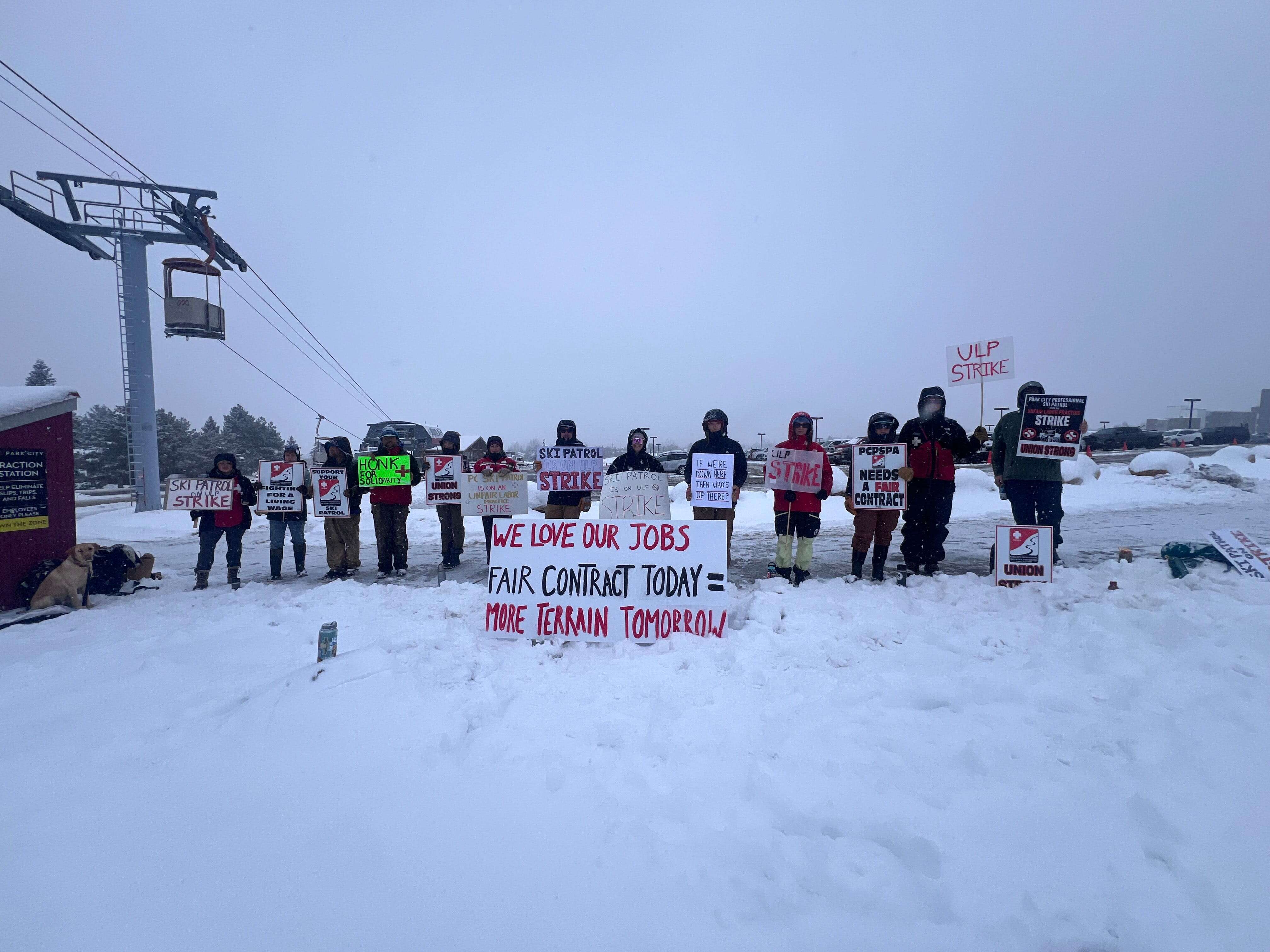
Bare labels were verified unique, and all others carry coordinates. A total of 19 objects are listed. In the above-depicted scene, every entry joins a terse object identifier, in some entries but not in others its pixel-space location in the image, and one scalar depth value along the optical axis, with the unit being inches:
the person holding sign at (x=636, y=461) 270.7
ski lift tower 657.0
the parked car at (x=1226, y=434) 1769.2
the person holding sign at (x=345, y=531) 303.9
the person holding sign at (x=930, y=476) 256.8
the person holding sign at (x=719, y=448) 268.2
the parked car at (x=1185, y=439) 1630.2
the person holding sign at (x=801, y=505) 248.5
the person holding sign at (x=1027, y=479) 245.0
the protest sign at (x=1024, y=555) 213.5
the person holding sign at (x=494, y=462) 320.2
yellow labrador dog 246.2
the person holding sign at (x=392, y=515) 306.2
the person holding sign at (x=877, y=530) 255.9
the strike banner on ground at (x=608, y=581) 184.1
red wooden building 247.6
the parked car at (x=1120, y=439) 1593.3
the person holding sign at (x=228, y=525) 292.0
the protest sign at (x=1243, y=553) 203.3
